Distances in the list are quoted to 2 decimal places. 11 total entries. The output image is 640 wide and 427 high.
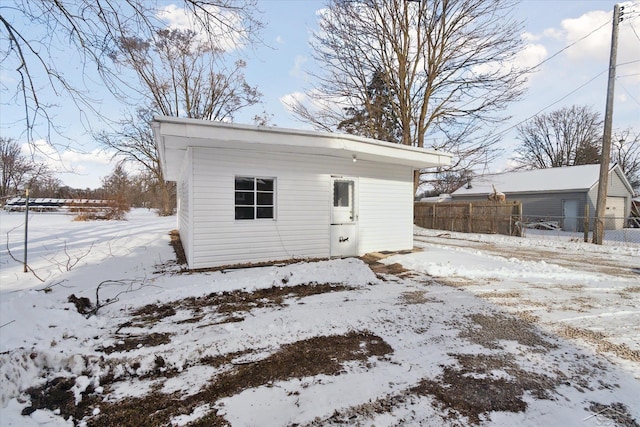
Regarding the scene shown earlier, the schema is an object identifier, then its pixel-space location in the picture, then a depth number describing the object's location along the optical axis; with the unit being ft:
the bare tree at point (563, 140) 104.94
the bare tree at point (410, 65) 47.26
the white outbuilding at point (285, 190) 20.94
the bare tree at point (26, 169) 13.56
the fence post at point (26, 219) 18.74
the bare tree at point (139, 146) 71.92
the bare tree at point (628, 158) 104.83
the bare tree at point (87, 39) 11.10
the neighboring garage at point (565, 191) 62.90
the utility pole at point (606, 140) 36.01
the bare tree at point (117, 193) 71.67
